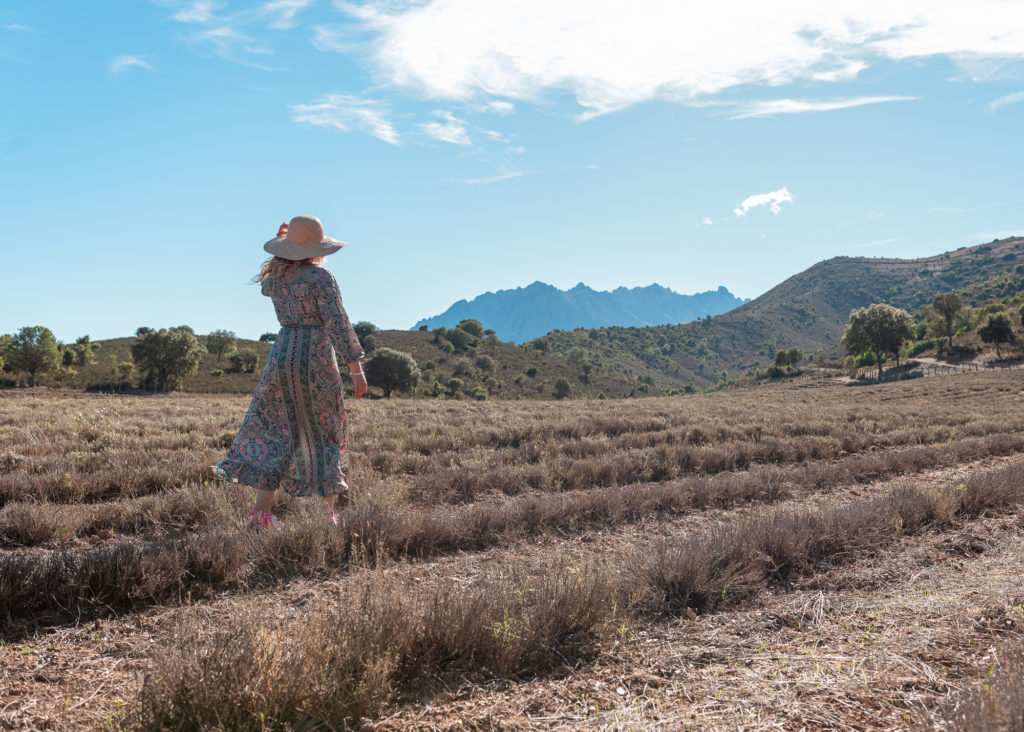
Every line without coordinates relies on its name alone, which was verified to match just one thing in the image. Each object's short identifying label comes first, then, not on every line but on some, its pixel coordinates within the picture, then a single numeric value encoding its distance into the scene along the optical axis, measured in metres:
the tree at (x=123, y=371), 58.09
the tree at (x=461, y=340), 91.56
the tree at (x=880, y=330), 64.19
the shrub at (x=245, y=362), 67.19
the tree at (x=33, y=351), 50.91
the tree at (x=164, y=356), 55.00
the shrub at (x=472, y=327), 101.55
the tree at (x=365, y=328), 90.14
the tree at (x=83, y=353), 60.25
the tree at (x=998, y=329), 60.34
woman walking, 4.25
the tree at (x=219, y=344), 70.69
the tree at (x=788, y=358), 94.56
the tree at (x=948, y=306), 73.44
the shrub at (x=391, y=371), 54.00
